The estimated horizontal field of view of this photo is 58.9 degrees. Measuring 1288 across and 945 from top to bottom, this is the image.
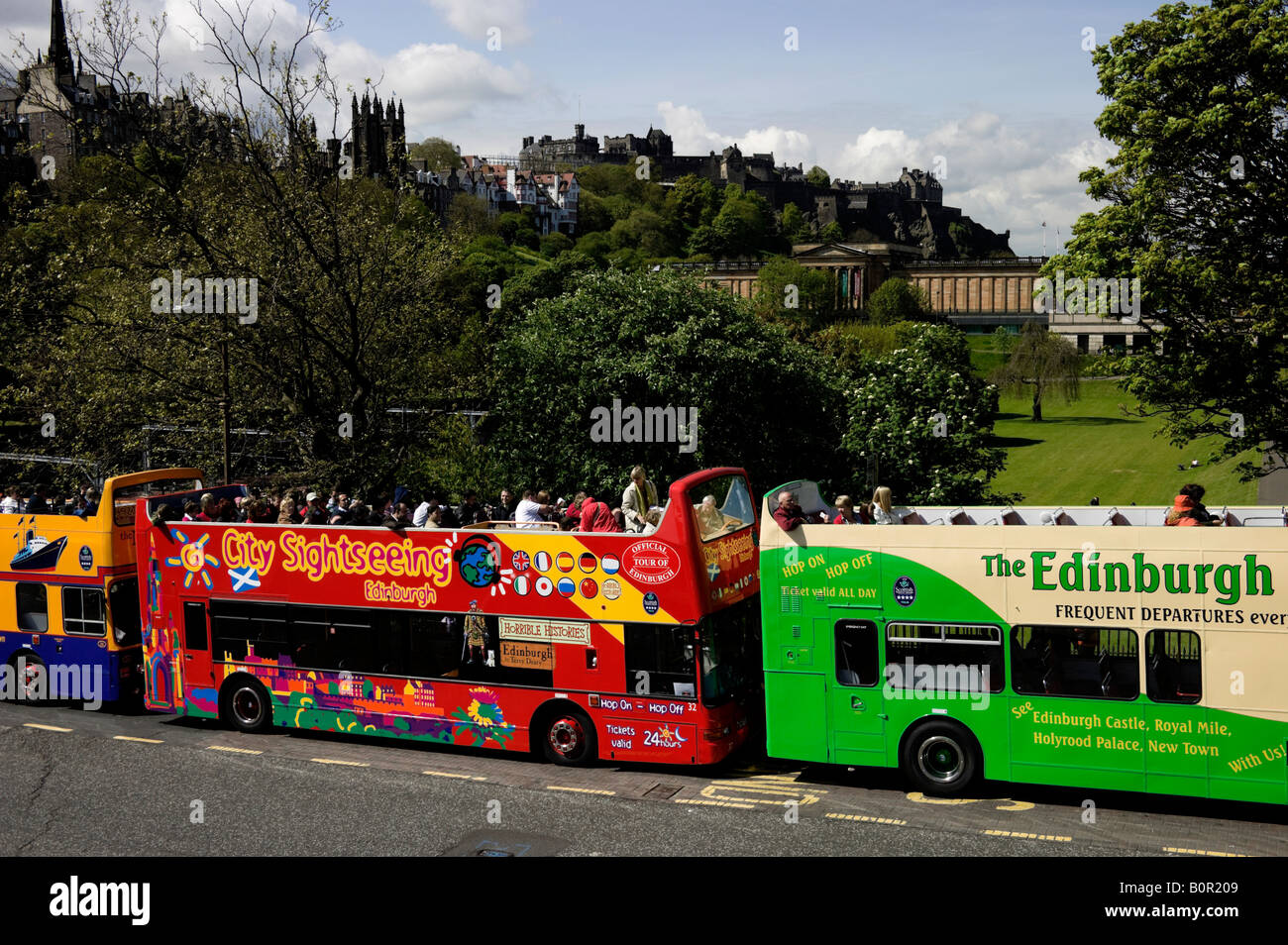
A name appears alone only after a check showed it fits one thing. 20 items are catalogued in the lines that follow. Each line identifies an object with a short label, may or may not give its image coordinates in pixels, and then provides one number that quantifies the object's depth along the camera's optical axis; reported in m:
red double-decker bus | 15.68
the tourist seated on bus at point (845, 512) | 17.12
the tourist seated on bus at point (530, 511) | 19.94
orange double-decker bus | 20.64
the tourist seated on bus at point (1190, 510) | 14.04
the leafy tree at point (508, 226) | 179.38
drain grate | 15.12
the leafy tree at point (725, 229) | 199.38
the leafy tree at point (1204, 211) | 26.83
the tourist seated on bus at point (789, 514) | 14.99
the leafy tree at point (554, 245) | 172.38
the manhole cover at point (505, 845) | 12.99
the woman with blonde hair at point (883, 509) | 15.71
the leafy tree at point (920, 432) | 32.84
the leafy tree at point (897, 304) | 146.75
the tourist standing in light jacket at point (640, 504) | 17.03
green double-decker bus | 12.98
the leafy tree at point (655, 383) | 33.66
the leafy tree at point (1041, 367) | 95.38
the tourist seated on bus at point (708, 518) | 15.83
